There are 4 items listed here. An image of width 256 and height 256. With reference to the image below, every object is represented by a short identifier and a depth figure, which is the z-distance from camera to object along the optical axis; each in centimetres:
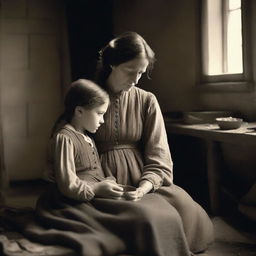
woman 239
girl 204
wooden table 315
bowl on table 314
